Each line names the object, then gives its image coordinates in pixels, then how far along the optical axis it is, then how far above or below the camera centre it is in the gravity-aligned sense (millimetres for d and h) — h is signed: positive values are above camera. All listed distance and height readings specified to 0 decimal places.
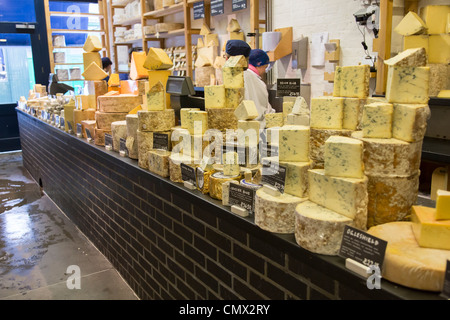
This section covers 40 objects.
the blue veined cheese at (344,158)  1315 -241
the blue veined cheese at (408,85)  1364 -15
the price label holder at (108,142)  3218 -431
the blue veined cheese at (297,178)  1499 -345
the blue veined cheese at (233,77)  2188 +33
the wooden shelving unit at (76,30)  8859 +1242
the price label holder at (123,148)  2938 -443
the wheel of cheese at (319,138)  1523 -207
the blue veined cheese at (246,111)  1957 -131
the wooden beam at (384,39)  3410 +339
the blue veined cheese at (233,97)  2199 -71
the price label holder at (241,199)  1678 -477
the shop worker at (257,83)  4117 +1
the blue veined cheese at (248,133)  1959 -232
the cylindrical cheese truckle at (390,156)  1350 -247
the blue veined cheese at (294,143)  1514 -220
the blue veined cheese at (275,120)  2207 -197
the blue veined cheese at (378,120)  1394 -131
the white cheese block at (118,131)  3067 -334
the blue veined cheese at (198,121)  2201 -195
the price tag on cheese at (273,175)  1542 -346
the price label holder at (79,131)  3826 -407
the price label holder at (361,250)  1150 -481
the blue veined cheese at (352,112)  1532 -114
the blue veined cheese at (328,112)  1537 -112
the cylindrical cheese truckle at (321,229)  1298 -460
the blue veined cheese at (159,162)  2354 -442
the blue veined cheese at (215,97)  2195 -70
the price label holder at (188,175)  2100 -465
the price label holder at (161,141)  2449 -330
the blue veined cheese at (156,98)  2541 -80
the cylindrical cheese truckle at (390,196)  1379 -386
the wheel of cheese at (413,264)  1073 -478
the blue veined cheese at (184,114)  2316 -166
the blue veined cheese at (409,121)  1345 -132
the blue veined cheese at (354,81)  1539 +0
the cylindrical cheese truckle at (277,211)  1470 -456
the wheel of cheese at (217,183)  1876 -447
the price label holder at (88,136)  3629 -434
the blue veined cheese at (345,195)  1304 -364
